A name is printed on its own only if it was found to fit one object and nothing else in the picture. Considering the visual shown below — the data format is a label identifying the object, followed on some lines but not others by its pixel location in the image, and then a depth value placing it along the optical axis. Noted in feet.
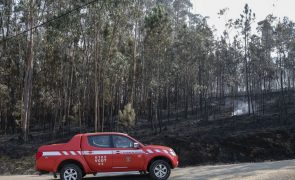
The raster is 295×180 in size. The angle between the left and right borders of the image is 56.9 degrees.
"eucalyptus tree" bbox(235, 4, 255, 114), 101.00
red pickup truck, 26.64
